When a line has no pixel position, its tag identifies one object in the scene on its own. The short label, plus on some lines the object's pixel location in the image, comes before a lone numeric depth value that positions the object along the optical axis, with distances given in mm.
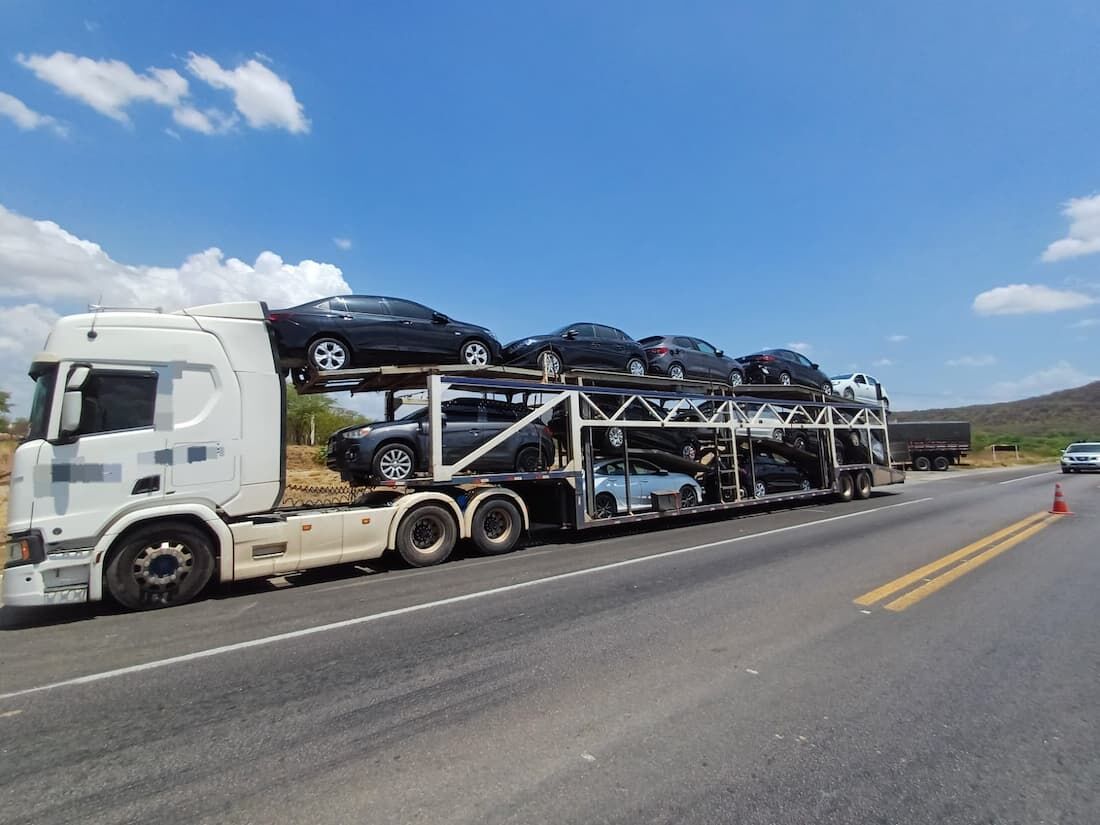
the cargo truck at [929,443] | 35031
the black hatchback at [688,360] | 13172
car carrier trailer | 5617
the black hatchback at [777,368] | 15758
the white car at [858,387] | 20062
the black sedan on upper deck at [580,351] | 10805
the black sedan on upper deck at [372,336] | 8336
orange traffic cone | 12367
